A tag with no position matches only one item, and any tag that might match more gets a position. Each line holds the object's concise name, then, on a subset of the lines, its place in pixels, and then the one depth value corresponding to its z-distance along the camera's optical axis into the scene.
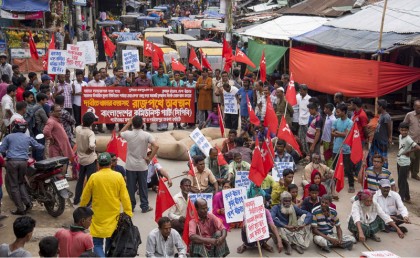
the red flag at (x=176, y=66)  16.98
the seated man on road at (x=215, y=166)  10.30
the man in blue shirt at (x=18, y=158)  8.90
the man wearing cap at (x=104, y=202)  7.19
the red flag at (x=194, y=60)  17.36
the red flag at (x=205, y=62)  17.17
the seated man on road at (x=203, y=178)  9.47
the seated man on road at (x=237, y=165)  10.08
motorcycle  9.25
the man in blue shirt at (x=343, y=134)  11.20
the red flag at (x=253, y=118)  12.28
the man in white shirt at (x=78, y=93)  14.30
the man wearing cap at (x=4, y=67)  15.16
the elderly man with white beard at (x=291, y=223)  8.52
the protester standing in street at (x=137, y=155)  9.38
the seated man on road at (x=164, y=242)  6.93
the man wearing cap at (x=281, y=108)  12.95
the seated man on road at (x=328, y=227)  8.59
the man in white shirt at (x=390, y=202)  9.20
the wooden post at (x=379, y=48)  14.09
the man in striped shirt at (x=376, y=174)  9.58
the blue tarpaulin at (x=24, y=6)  22.39
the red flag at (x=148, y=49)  17.81
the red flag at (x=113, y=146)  9.71
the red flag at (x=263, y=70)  15.74
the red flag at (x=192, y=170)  9.05
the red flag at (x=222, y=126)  11.88
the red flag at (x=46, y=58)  14.88
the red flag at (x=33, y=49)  16.59
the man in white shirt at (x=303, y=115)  12.70
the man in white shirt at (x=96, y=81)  14.77
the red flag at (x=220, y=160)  10.20
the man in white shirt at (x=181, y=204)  8.28
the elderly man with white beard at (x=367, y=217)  8.87
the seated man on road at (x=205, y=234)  7.46
